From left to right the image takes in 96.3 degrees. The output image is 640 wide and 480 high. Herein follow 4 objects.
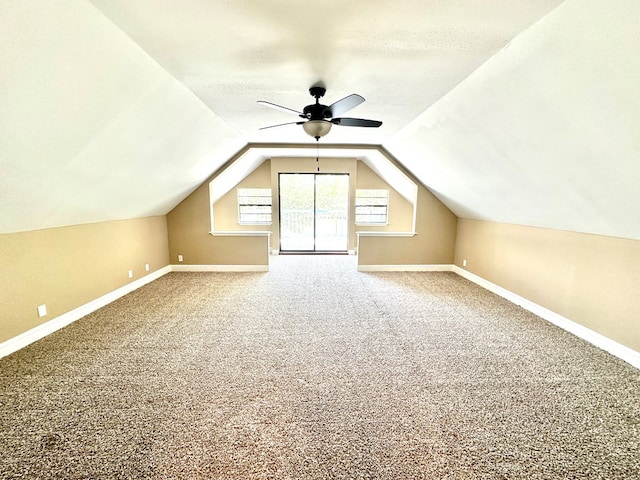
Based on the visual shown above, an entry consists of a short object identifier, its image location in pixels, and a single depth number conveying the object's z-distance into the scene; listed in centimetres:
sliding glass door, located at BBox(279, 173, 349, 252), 777
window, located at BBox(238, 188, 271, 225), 795
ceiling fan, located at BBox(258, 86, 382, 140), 269
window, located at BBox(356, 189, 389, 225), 800
